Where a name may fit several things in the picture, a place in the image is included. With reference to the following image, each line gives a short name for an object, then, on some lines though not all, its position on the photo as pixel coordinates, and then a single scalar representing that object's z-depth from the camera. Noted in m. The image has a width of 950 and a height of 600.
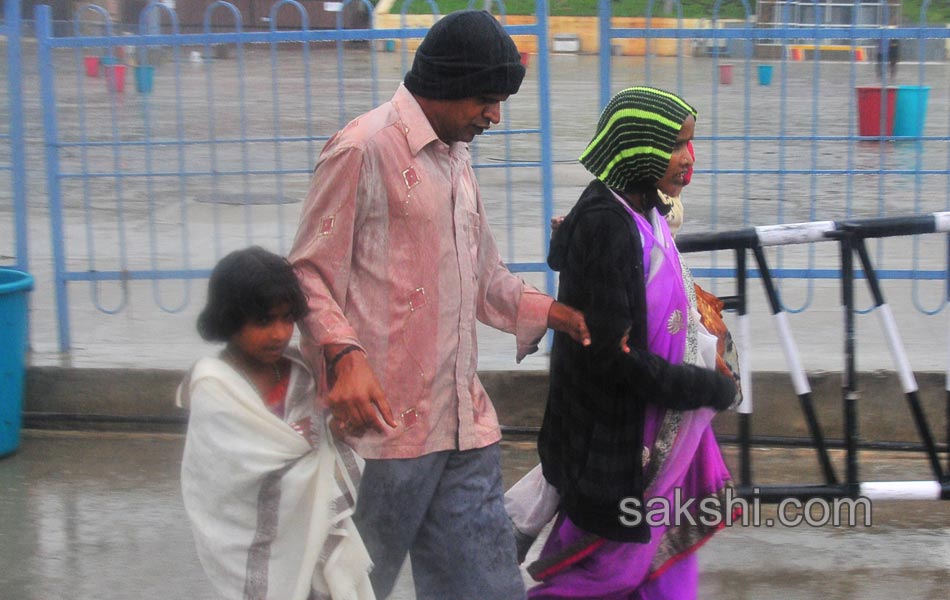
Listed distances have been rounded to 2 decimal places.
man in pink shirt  5.13
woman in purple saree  5.79
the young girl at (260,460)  4.86
